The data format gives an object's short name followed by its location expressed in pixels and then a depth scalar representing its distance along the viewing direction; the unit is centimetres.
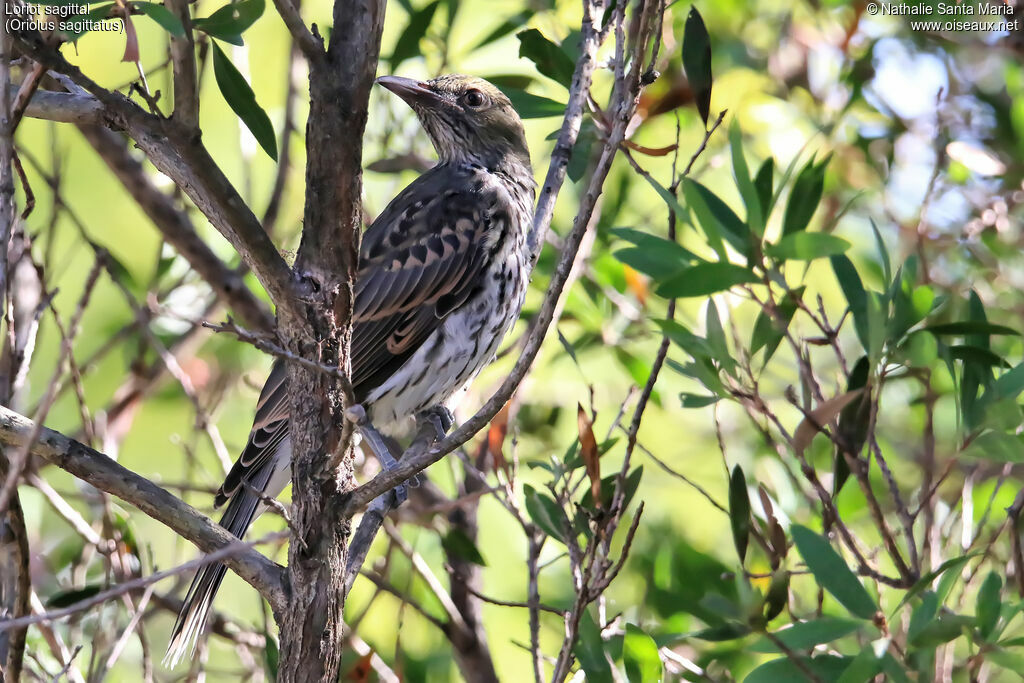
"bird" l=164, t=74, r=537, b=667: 763
